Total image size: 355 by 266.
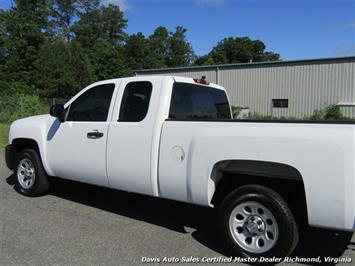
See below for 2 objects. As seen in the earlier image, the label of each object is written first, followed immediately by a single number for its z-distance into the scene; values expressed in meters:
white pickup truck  3.94
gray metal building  31.02
